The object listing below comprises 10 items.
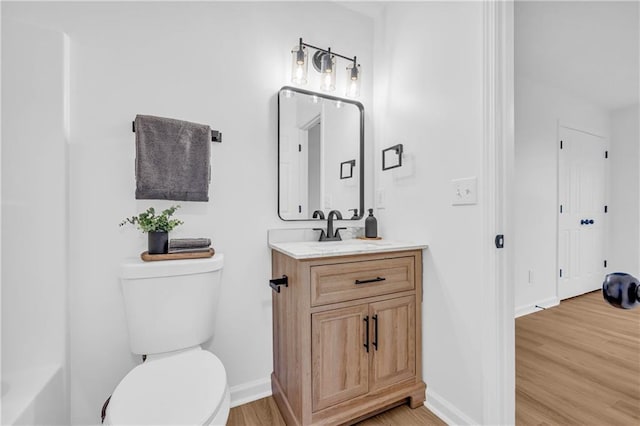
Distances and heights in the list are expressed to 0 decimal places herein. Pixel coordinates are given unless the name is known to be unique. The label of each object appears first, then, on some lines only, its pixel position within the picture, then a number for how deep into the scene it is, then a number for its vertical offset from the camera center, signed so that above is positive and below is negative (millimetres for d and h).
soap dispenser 1764 -95
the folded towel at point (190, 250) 1266 -173
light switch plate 1258 +96
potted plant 1246 -67
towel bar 1488 +400
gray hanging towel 1301 +255
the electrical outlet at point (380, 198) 1871 +92
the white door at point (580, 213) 3146 -14
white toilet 857 -571
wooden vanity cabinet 1230 -590
